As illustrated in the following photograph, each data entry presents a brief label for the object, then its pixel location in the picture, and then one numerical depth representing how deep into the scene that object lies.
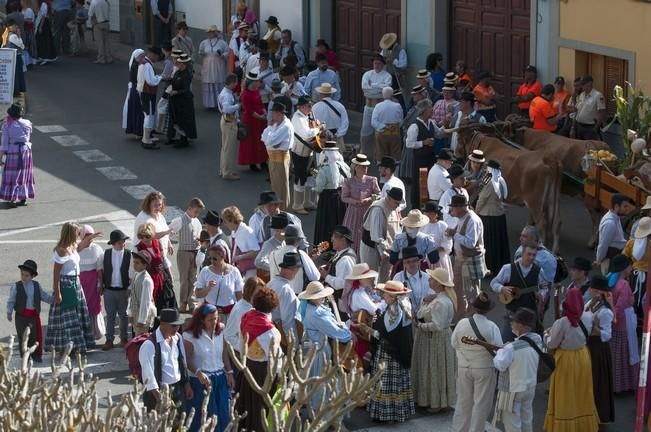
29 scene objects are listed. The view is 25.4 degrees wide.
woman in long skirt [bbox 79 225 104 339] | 15.62
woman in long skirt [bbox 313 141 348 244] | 18.27
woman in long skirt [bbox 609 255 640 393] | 14.14
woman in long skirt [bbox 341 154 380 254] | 17.28
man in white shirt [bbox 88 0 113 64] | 34.00
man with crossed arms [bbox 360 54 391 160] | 24.08
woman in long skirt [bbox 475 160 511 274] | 17.27
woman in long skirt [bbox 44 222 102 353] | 15.19
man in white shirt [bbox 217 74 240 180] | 22.19
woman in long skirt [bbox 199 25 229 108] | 28.48
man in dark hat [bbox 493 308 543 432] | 12.45
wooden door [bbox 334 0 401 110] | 27.08
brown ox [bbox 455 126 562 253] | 18.05
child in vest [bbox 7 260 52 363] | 15.05
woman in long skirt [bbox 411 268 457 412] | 13.77
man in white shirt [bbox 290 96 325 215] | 20.09
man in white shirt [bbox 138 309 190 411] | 12.37
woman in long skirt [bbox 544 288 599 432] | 12.96
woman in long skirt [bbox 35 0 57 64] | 34.00
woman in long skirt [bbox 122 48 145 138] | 24.45
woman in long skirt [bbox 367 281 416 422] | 13.50
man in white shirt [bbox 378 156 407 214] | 16.88
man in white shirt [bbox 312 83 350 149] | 21.14
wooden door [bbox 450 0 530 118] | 23.70
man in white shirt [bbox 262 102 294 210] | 19.94
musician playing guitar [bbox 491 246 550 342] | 14.34
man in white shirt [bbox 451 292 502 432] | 12.73
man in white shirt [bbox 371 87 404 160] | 21.50
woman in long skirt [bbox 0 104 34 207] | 20.77
